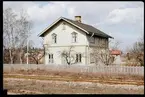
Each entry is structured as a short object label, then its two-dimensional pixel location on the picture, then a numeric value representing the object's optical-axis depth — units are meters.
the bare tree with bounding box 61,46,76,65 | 34.16
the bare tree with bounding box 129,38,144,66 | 31.14
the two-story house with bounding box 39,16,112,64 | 33.94
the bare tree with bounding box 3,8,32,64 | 43.84
